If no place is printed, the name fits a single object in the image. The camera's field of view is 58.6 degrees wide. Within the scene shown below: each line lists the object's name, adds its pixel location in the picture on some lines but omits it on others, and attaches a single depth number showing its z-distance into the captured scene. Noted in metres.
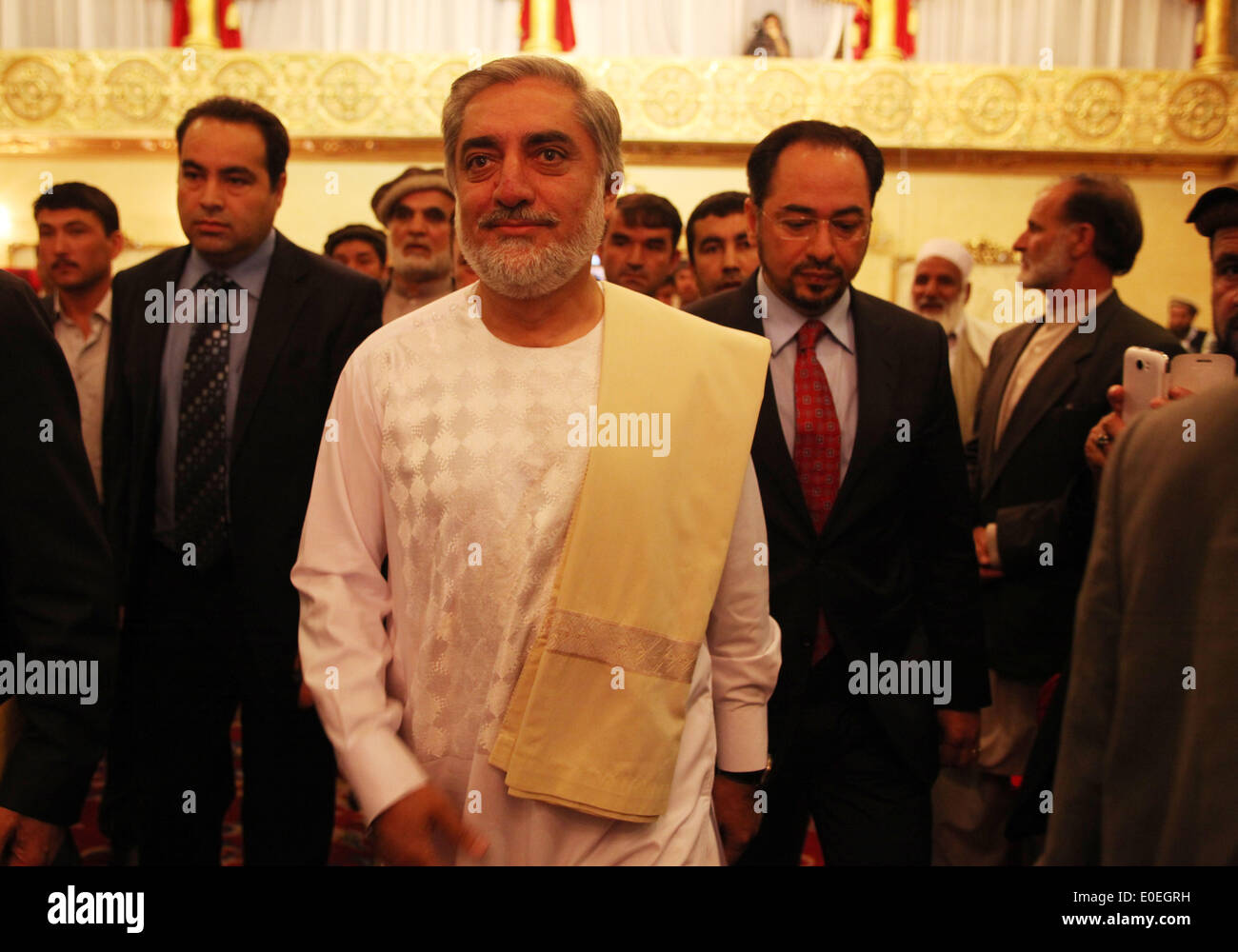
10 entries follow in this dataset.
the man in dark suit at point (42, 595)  1.57
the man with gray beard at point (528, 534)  1.68
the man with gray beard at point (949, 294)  4.63
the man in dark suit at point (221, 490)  2.70
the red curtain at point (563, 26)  8.20
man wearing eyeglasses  2.35
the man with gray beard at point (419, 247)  3.87
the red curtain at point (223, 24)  8.35
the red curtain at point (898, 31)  8.32
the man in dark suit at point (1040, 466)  2.93
